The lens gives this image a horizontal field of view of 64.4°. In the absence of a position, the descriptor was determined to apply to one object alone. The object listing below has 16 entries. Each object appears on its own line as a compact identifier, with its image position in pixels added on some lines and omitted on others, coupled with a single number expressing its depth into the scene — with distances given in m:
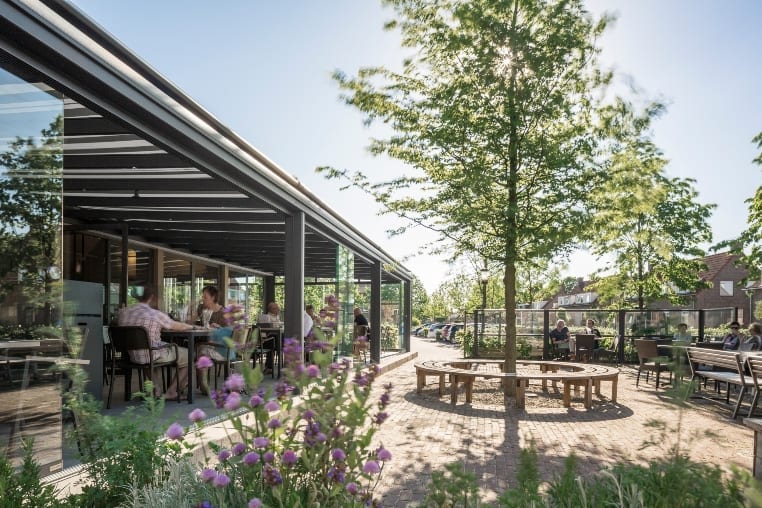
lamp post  18.64
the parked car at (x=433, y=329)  41.34
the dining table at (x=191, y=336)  7.34
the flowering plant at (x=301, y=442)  2.45
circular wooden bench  8.66
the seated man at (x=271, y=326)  10.41
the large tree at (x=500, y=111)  8.57
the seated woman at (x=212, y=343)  8.32
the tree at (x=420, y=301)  57.16
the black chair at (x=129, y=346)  6.92
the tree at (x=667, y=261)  19.92
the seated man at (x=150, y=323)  7.09
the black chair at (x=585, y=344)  16.19
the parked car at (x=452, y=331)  35.62
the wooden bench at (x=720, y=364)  7.96
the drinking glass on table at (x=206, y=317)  9.35
